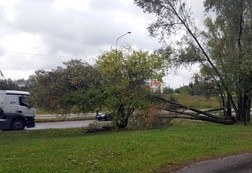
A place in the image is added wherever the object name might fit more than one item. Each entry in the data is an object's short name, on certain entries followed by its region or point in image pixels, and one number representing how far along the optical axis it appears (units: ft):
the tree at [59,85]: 34.44
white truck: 41.71
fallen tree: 38.49
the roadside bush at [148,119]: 34.99
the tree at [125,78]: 34.99
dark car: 35.84
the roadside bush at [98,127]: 36.38
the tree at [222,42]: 40.46
